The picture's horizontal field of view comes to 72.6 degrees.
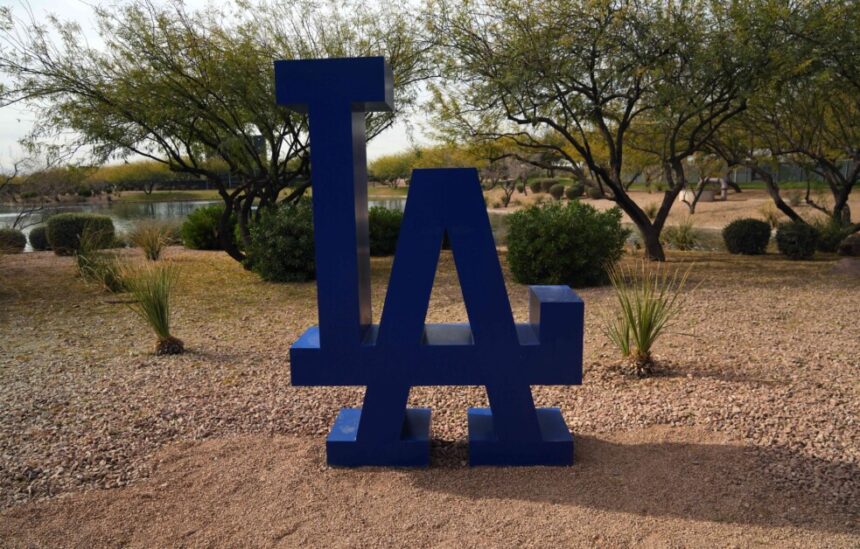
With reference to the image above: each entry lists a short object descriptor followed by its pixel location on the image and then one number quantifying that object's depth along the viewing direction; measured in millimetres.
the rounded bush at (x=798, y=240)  11336
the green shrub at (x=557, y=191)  41744
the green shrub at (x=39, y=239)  15138
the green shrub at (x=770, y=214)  17812
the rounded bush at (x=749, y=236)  12391
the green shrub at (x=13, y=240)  14078
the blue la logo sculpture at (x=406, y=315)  2990
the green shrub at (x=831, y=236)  12641
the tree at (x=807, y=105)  8367
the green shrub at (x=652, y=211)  21434
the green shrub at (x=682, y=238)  14438
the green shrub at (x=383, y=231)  12422
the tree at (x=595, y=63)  8719
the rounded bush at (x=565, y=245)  8164
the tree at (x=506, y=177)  32262
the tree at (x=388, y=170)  55744
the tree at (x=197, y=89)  8922
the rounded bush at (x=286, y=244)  9070
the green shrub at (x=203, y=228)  14281
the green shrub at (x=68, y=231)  13445
